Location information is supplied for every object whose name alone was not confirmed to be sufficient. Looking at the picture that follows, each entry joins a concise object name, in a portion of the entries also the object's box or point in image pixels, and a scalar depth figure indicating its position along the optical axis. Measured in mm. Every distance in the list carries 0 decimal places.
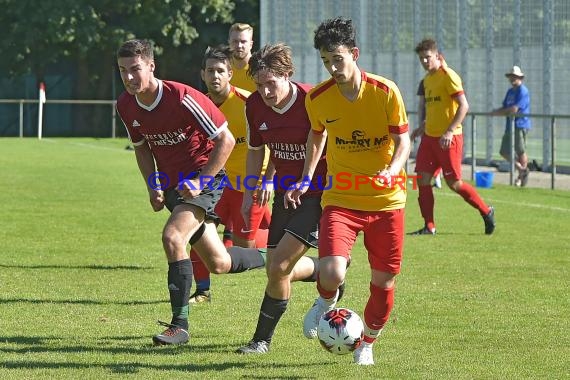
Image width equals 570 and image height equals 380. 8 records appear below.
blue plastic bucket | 45844
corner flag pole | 85937
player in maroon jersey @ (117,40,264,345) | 16375
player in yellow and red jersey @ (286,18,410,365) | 14711
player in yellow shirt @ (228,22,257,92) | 23297
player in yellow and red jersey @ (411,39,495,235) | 30047
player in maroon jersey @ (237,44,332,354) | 15766
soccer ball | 14398
